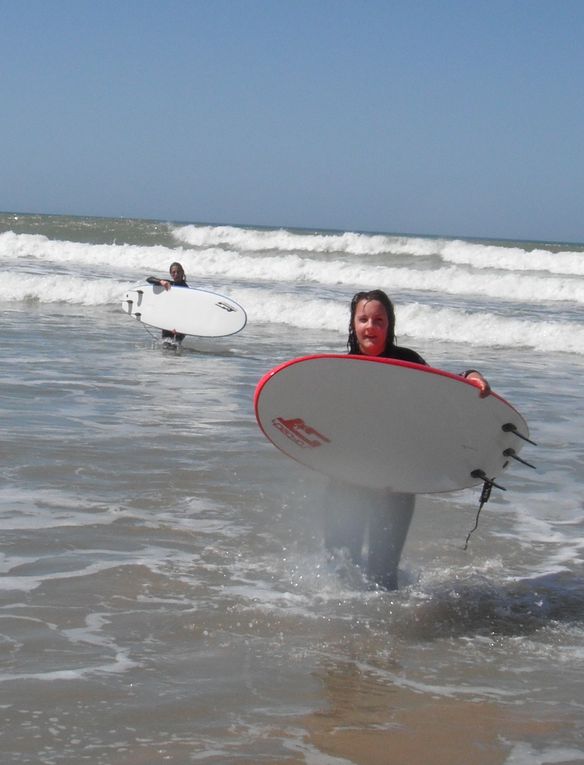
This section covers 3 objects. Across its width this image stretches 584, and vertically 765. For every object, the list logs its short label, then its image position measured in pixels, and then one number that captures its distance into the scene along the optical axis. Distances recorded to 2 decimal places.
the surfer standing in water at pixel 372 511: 4.12
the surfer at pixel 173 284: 12.73
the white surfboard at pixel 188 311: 13.19
